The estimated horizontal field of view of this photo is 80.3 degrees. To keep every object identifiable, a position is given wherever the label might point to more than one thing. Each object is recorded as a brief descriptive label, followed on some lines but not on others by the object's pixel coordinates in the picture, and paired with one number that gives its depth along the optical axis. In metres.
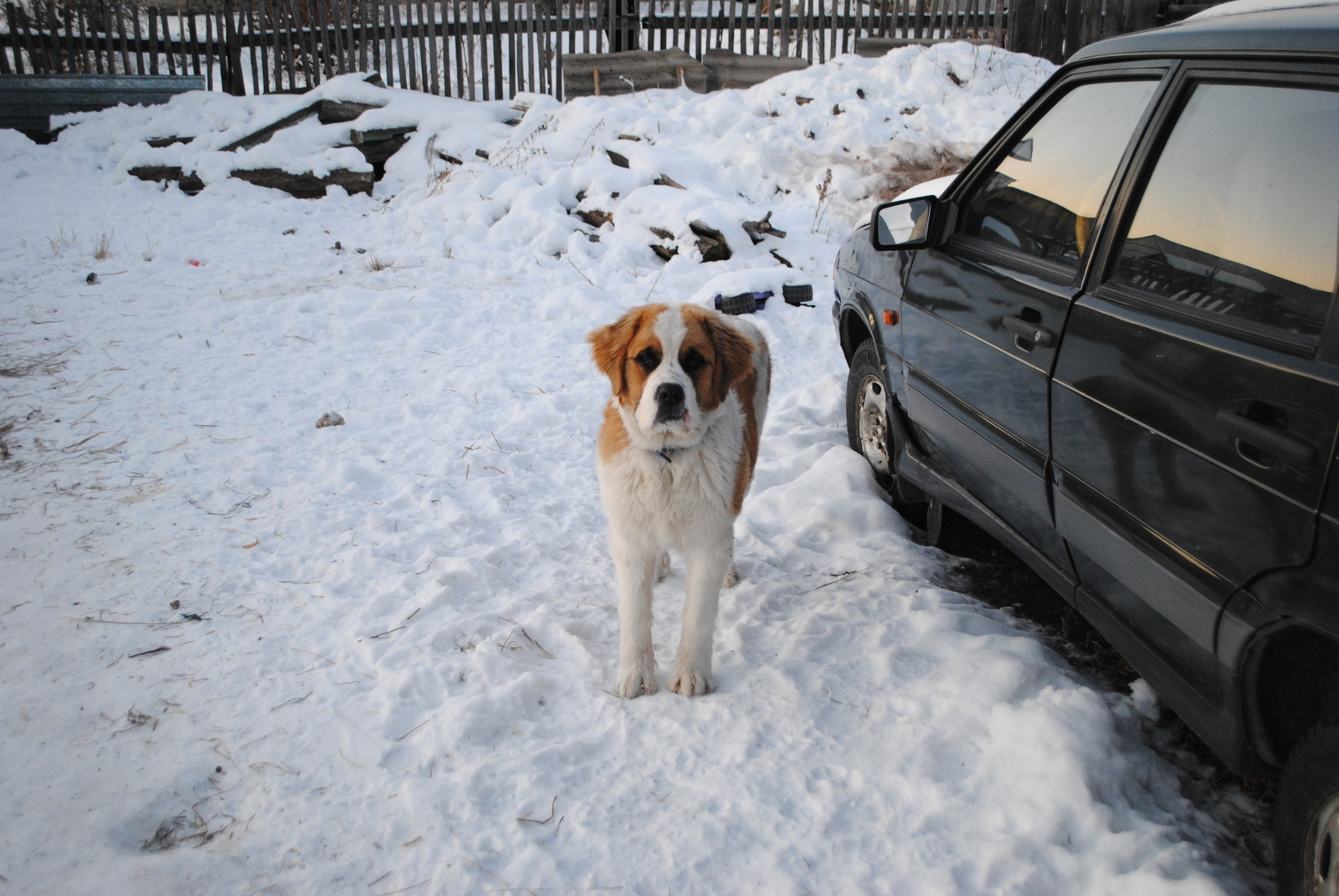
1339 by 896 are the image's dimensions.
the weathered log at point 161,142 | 12.08
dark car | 1.82
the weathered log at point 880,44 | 13.53
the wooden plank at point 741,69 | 13.65
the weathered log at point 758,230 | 9.45
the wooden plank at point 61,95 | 12.64
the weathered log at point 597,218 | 10.02
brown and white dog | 3.24
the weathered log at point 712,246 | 9.07
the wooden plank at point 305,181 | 11.47
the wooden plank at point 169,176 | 11.41
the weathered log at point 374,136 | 12.37
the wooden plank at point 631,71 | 13.71
